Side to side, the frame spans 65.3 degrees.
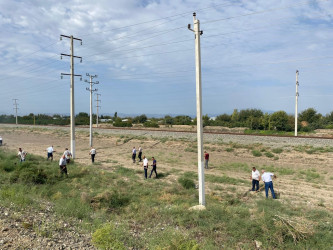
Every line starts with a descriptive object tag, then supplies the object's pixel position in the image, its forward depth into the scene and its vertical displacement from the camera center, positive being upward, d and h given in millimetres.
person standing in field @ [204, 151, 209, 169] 21777 -3163
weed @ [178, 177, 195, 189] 15117 -3751
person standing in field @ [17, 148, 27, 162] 20261 -2798
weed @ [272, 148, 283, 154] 25597 -3023
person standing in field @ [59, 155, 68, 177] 16828 -2994
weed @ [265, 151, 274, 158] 24986 -3363
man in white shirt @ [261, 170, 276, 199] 12952 -3027
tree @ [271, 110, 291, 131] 53769 -457
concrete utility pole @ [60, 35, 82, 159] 24580 +1183
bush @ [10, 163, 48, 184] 14656 -3249
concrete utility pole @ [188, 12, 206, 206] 10859 +545
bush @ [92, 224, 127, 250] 7004 -3345
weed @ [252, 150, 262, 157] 25859 -3322
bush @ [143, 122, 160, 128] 60919 -1238
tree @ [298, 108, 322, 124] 66000 +1025
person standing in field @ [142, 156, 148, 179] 17642 -3007
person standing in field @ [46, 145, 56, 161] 22344 -2772
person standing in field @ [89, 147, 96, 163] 22719 -2907
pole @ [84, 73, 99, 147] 33812 +4056
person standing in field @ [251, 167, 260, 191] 14481 -3292
